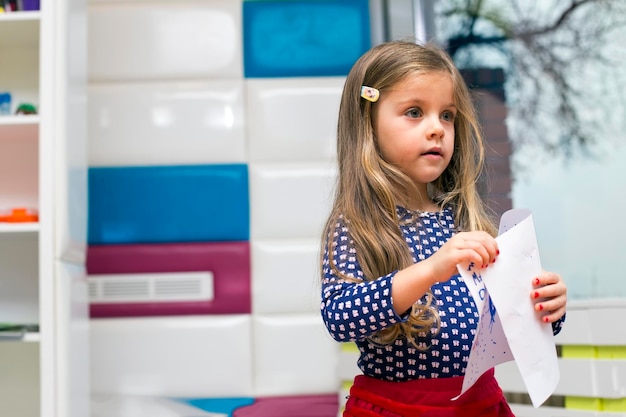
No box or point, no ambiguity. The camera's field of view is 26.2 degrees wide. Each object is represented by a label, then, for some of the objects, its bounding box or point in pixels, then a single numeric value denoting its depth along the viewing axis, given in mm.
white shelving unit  3237
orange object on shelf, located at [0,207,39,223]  3282
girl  2096
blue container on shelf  3366
